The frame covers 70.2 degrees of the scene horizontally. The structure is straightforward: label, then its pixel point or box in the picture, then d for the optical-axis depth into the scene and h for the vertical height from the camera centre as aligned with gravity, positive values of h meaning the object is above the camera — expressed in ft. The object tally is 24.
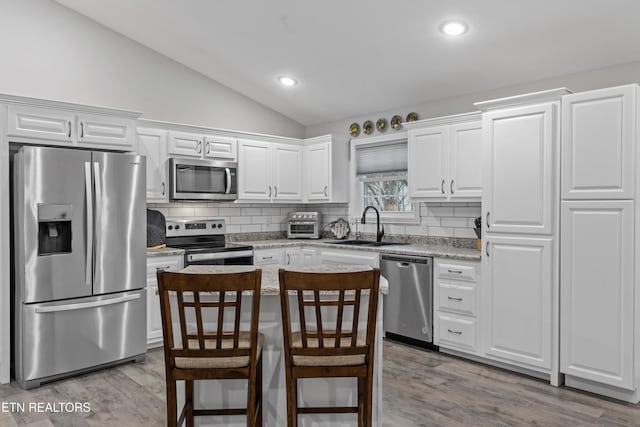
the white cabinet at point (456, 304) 12.51 -2.57
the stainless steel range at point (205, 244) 14.48 -1.06
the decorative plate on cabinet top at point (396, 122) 16.57 +3.35
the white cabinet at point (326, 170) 17.79 +1.75
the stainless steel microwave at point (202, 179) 14.82 +1.15
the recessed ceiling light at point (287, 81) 16.06 +4.73
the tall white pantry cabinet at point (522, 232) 10.95 -0.46
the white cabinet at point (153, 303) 13.43 -2.68
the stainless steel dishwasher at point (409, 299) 13.46 -2.60
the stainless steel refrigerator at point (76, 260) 10.95 -1.21
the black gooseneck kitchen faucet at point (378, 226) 16.80 -0.46
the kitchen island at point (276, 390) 7.47 -2.92
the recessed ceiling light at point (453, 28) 11.15 +4.64
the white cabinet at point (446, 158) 13.42 +1.72
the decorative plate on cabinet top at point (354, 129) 18.12 +3.37
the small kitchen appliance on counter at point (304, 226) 18.42 -0.52
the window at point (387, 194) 16.88 +0.76
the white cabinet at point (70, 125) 11.30 +2.32
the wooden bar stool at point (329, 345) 6.24 -1.93
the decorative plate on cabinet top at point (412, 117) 15.99 +3.42
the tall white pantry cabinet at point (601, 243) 9.87 -0.66
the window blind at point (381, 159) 16.62 +2.07
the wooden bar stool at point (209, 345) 6.19 -1.90
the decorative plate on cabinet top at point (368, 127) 17.62 +3.36
